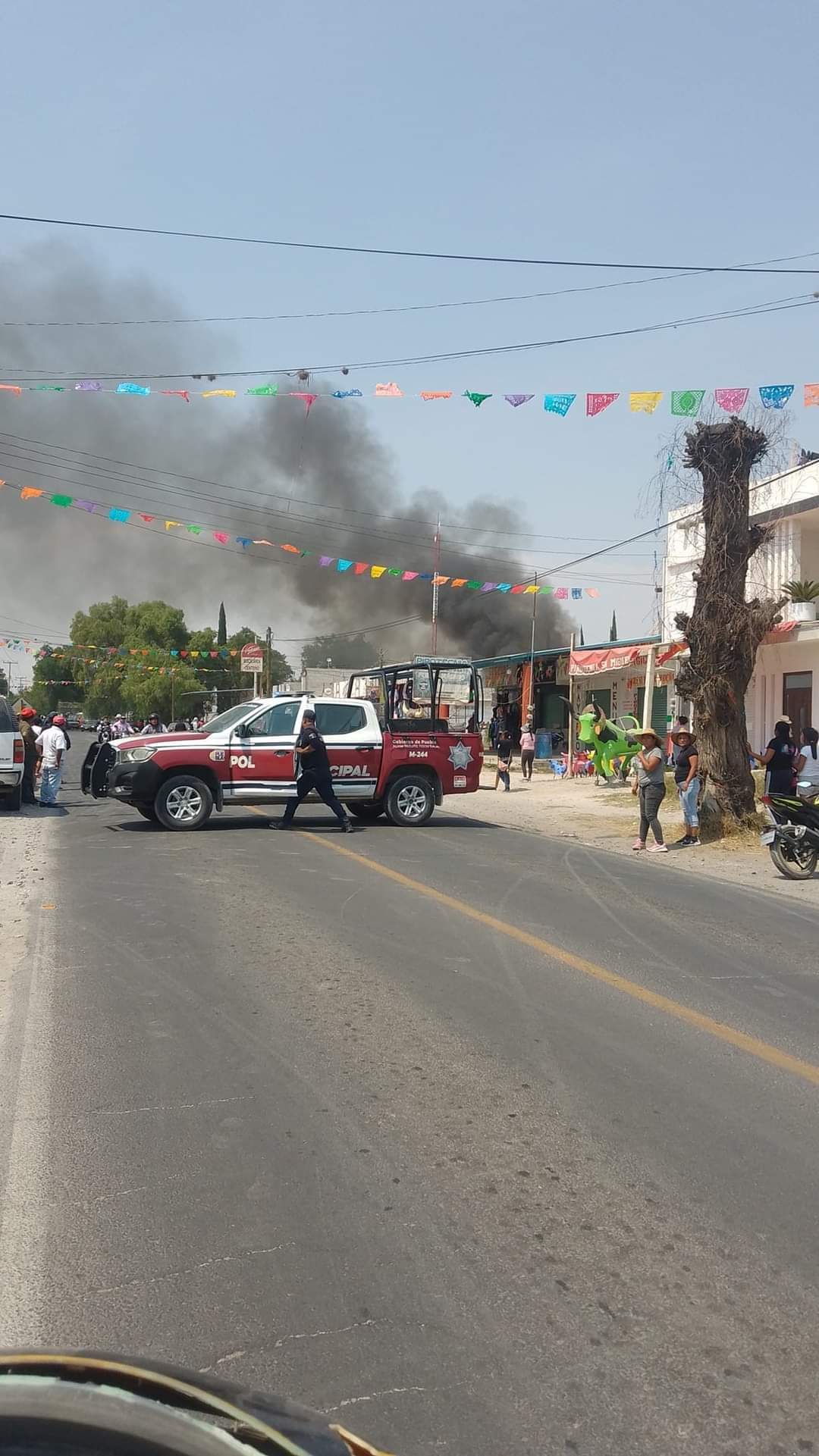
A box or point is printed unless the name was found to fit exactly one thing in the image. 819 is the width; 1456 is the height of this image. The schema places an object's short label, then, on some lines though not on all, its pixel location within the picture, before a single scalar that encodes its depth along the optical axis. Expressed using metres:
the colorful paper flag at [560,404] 17.55
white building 24.31
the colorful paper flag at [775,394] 15.82
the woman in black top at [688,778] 15.77
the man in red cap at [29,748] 20.12
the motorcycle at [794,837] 12.60
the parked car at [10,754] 17.88
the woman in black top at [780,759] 14.12
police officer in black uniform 14.91
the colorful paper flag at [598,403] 17.23
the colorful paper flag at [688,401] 16.39
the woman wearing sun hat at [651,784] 14.14
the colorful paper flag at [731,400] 16.33
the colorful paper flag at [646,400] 16.67
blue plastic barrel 37.06
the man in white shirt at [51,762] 19.41
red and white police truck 15.20
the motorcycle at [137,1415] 1.76
